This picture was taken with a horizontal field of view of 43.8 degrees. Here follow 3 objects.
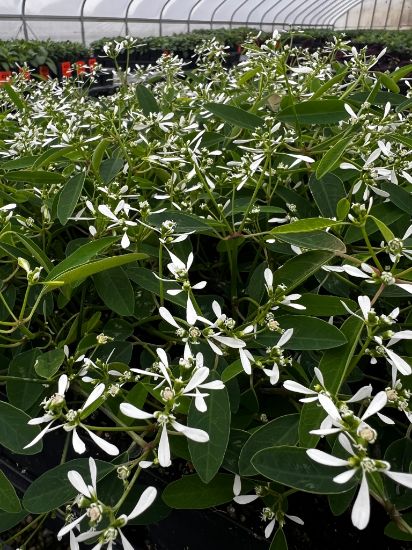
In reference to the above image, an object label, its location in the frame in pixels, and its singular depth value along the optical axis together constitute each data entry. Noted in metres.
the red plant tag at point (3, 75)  1.63
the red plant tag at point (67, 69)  1.34
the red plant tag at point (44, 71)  1.85
